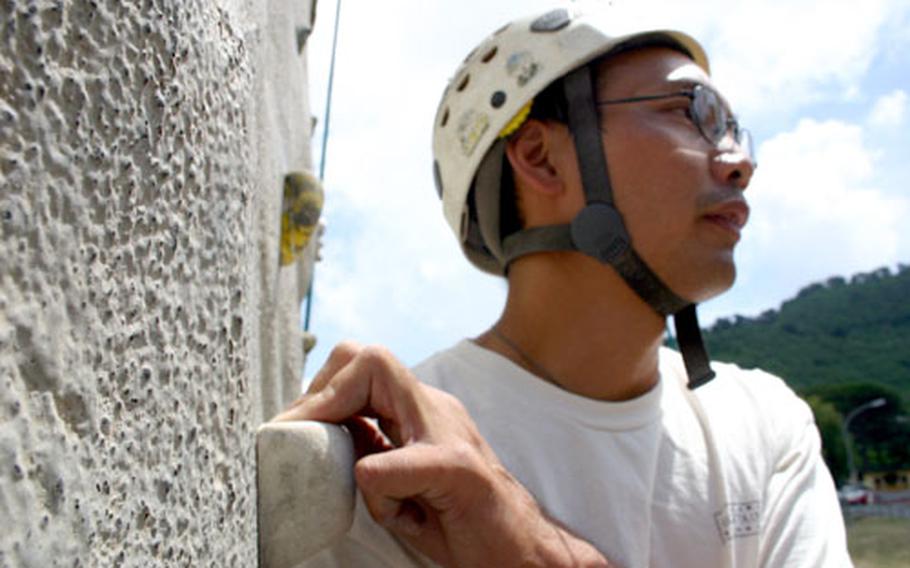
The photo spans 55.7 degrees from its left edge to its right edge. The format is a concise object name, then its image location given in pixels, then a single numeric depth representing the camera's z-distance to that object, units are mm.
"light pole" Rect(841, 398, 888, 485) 32173
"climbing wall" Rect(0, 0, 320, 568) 186
